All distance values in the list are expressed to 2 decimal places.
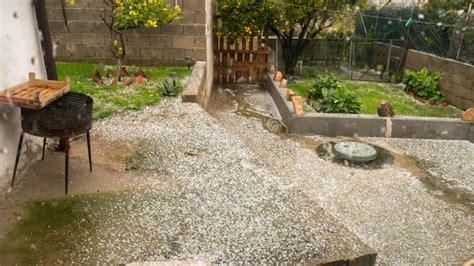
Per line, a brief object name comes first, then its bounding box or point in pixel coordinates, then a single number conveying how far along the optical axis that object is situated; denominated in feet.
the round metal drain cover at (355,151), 19.98
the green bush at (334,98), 25.50
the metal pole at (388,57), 38.72
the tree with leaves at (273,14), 33.86
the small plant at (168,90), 22.04
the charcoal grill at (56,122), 11.00
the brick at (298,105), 24.02
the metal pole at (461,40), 30.51
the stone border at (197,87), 21.13
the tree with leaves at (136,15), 23.67
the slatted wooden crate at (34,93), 10.68
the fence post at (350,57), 38.07
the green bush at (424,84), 31.12
